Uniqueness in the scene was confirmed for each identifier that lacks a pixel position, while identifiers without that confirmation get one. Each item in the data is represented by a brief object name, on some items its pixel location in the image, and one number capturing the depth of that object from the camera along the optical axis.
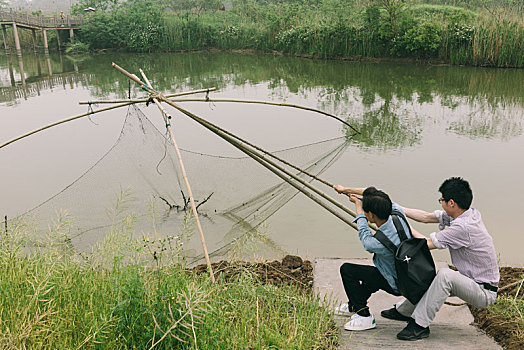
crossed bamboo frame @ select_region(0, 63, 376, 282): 3.78
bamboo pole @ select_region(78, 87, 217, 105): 3.91
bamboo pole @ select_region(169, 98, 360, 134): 4.16
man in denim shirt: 2.17
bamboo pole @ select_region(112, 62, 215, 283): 2.57
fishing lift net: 3.81
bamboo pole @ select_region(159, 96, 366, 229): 3.74
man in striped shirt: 2.12
